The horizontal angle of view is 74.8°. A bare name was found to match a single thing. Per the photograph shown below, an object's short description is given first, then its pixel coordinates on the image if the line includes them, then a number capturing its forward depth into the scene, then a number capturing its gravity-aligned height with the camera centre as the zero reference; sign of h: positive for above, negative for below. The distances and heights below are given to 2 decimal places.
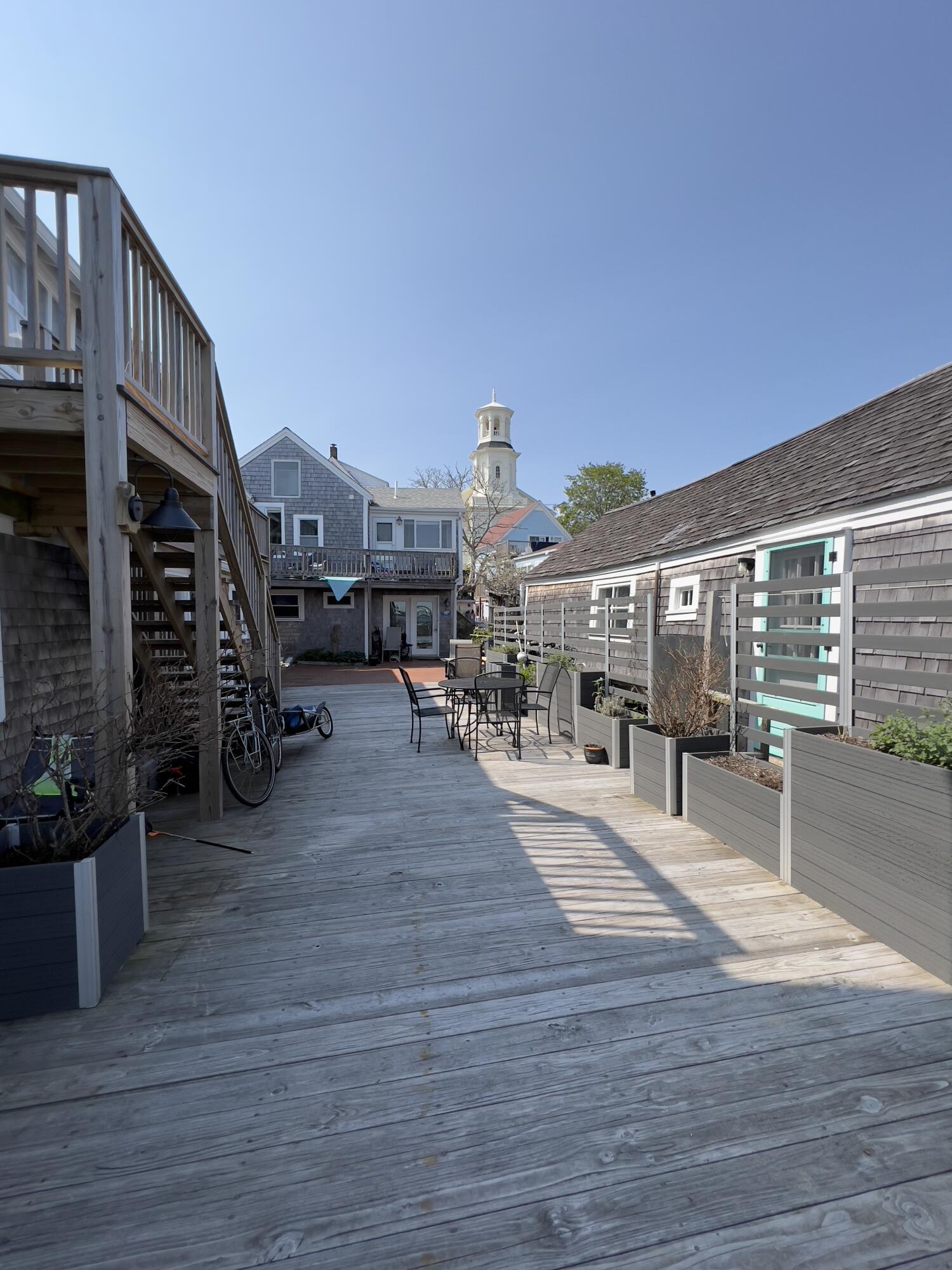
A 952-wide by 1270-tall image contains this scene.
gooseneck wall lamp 3.58 +0.59
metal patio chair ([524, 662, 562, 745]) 8.04 -0.97
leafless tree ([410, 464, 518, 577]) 29.12 +6.20
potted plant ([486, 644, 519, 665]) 11.57 -0.72
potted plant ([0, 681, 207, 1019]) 2.27 -0.93
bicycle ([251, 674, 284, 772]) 5.68 -0.93
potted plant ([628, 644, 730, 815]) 4.63 -0.90
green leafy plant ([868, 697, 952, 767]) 2.59 -0.53
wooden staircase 4.96 -0.01
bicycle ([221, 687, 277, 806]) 4.96 -1.19
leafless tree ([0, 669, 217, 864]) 2.46 -0.69
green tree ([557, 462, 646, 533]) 33.41 +6.88
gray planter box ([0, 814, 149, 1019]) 2.25 -1.18
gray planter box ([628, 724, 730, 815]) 4.61 -1.11
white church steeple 43.94 +11.85
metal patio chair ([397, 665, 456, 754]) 6.79 -1.04
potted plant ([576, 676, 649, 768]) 6.10 -1.07
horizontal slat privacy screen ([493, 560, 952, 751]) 3.14 -0.26
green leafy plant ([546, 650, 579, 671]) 8.12 -0.58
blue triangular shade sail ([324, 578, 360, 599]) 18.22 +0.91
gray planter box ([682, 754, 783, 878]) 3.54 -1.22
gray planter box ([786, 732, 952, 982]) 2.46 -1.01
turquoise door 6.18 +0.15
